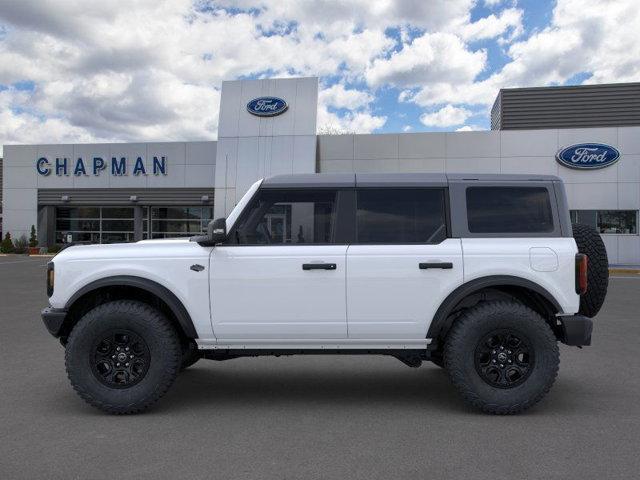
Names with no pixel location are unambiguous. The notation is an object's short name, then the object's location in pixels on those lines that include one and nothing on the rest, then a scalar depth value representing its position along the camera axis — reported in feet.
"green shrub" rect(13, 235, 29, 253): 107.14
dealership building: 84.33
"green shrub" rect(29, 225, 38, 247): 107.24
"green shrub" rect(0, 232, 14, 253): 106.73
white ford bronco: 15.52
